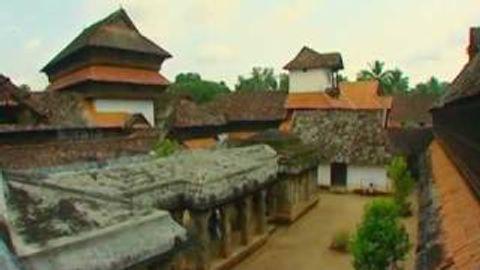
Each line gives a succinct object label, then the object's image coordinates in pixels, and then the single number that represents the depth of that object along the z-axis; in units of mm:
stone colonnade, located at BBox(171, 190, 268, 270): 19672
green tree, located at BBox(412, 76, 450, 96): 114906
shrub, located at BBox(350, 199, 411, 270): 17344
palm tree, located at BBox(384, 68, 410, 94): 76112
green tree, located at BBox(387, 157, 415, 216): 29359
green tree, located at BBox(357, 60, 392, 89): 76312
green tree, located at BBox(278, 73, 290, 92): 95238
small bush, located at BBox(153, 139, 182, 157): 27812
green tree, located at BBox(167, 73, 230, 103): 78950
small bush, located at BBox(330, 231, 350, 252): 23578
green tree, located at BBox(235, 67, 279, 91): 102806
